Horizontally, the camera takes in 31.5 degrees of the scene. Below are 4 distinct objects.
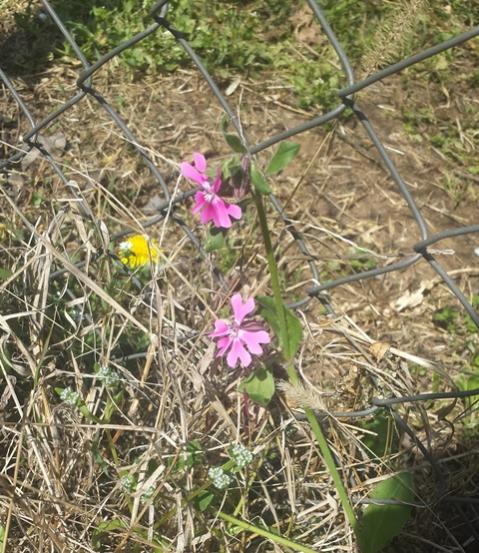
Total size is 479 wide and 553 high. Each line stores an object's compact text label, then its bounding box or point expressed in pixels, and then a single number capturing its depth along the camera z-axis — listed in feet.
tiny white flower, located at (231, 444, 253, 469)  0.84
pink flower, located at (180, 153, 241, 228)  0.77
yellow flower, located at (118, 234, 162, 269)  1.05
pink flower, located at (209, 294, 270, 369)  0.84
